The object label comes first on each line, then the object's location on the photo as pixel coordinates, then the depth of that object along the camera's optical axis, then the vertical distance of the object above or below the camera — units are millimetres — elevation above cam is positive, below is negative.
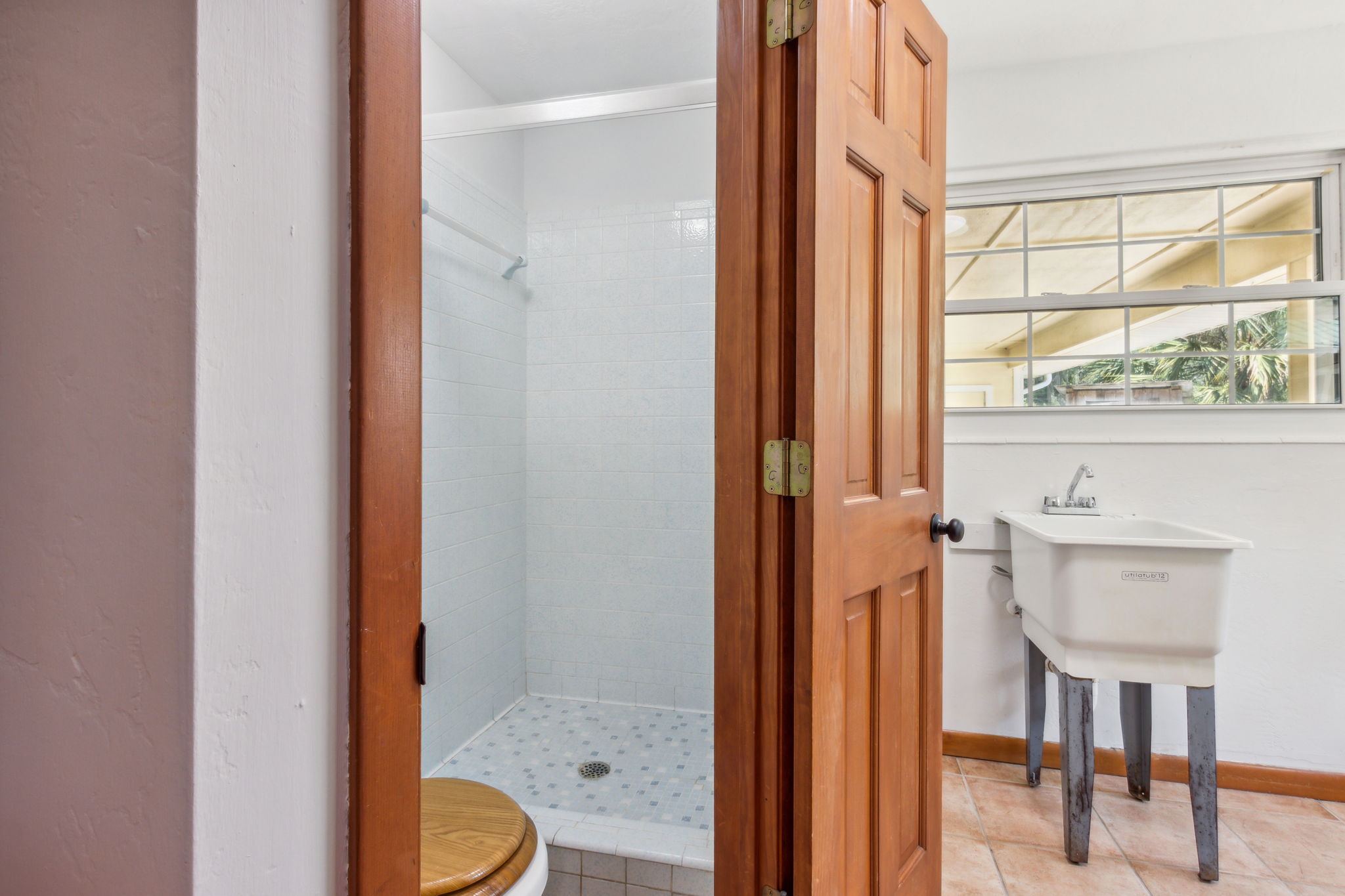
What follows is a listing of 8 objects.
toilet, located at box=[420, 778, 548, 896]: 944 -631
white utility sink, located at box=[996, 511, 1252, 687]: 1507 -374
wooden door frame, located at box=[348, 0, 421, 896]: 476 -2
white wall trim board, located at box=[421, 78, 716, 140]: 1678 +934
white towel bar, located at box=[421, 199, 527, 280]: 1874 +686
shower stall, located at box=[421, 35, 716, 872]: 2031 +50
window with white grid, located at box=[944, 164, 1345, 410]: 1945 +496
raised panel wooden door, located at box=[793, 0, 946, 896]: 970 +7
